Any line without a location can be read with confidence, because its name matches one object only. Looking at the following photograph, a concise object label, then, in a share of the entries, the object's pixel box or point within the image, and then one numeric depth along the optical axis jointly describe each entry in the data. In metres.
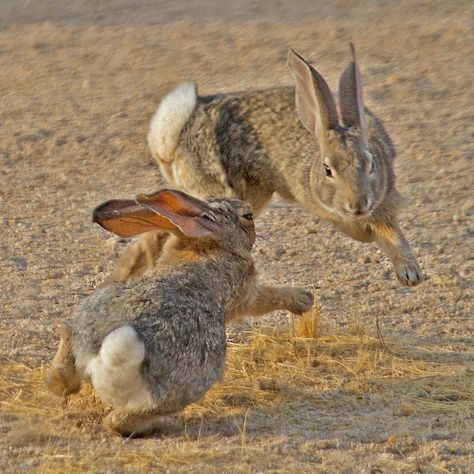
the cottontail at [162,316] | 10.58
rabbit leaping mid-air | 14.90
